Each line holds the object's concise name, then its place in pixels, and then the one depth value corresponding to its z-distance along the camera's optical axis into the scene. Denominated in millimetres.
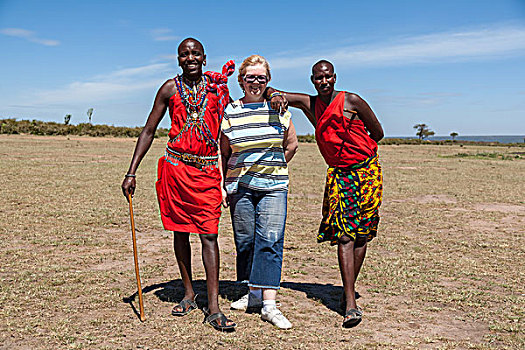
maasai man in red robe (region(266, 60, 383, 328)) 4379
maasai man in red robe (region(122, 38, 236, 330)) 4238
